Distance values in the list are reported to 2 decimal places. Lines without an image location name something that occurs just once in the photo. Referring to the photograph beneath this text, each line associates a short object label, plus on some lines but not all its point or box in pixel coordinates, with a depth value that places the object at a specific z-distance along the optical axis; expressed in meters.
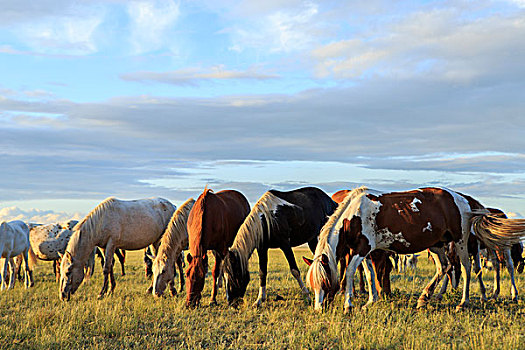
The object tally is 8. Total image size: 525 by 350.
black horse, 9.02
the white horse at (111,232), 10.93
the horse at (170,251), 10.56
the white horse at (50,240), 14.54
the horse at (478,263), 9.67
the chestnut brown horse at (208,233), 9.15
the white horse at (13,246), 13.15
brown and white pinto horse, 8.09
